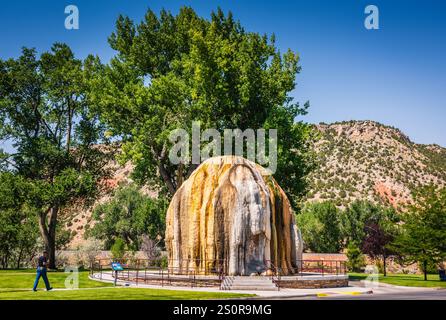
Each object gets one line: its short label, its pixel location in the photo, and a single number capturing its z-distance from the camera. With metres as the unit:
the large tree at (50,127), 46.34
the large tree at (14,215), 44.28
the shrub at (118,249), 65.94
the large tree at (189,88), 42.12
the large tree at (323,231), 77.62
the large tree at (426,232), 40.94
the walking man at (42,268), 23.91
